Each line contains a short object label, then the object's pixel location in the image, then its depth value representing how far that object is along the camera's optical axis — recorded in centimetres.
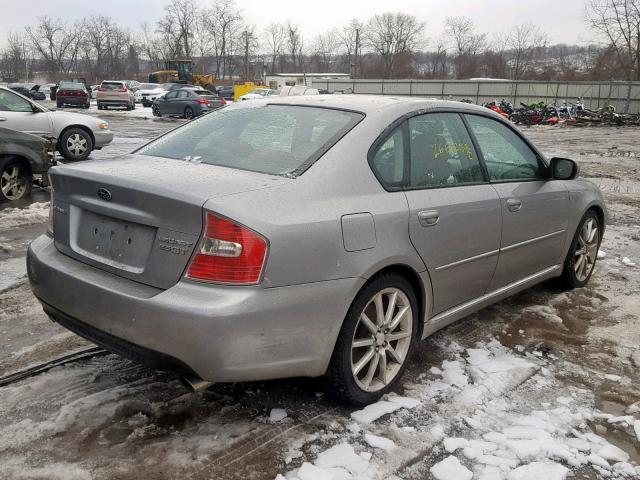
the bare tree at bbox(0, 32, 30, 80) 9136
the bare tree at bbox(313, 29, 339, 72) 10844
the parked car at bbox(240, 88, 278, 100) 3254
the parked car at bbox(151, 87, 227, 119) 2981
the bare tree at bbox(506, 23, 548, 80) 8144
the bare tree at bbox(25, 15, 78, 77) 9825
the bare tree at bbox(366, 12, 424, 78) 10019
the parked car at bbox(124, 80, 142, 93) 5576
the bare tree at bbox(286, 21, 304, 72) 10694
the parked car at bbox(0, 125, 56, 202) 773
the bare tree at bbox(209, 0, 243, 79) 9456
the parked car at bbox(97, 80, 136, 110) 3575
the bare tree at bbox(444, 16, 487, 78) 8462
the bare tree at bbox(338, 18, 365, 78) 10050
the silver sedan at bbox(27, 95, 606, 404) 248
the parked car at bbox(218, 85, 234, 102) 4706
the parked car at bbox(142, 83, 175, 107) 4066
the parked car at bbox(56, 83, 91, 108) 3394
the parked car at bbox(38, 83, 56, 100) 5273
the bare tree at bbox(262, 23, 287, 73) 10640
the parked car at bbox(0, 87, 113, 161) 1038
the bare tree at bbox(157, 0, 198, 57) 8888
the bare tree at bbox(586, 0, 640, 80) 4725
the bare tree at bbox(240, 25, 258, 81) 9506
